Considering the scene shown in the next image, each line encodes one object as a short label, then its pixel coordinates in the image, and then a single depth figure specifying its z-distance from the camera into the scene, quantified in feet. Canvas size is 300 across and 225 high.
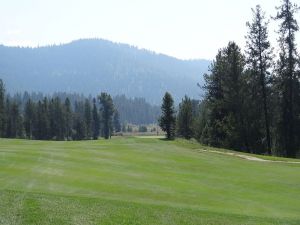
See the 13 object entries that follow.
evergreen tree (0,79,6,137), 393.56
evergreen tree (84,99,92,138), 509.76
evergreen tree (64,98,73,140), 492.70
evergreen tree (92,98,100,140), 516.98
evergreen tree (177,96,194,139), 380.78
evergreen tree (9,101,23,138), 467.52
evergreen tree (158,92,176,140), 255.09
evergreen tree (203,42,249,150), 206.18
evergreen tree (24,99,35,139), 478.18
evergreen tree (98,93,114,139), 494.38
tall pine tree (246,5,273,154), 189.67
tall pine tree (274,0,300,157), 180.55
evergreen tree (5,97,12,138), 452.76
